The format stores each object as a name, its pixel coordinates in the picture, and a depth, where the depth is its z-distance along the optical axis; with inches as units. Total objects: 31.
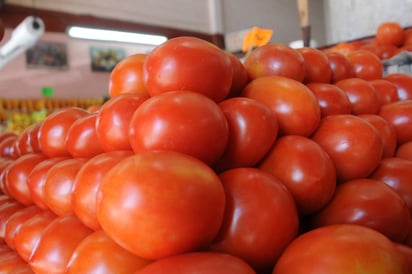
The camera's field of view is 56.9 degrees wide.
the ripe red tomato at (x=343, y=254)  16.3
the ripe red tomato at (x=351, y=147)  26.8
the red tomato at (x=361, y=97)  36.1
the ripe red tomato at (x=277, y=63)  31.6
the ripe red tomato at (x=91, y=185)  22.4
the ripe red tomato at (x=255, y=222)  19.1
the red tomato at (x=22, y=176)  36.4
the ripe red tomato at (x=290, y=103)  26.5
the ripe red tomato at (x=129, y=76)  29.7
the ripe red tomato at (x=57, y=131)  34.1
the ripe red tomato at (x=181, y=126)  20.1
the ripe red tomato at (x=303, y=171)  23.2
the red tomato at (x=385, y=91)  40.9
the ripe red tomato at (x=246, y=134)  23.1
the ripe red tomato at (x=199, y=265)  15.8
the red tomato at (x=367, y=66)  45.5
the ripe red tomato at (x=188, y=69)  23.5
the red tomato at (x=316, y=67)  36.0
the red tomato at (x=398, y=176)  27.7
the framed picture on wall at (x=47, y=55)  162.2
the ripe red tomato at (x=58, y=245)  23.6
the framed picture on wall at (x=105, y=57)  181.6
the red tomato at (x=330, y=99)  31.4
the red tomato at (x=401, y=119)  35.8
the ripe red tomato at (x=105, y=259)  18.7
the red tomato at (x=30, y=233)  29.3
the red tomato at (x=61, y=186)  27.5
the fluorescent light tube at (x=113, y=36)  167.3
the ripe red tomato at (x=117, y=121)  24.5
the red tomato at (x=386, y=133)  32.5
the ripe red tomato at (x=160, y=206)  16.9
